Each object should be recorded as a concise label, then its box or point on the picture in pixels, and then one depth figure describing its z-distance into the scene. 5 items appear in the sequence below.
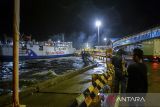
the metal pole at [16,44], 3.02
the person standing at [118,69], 4.19
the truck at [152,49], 17.64
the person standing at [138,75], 2.82
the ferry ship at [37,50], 24.78
